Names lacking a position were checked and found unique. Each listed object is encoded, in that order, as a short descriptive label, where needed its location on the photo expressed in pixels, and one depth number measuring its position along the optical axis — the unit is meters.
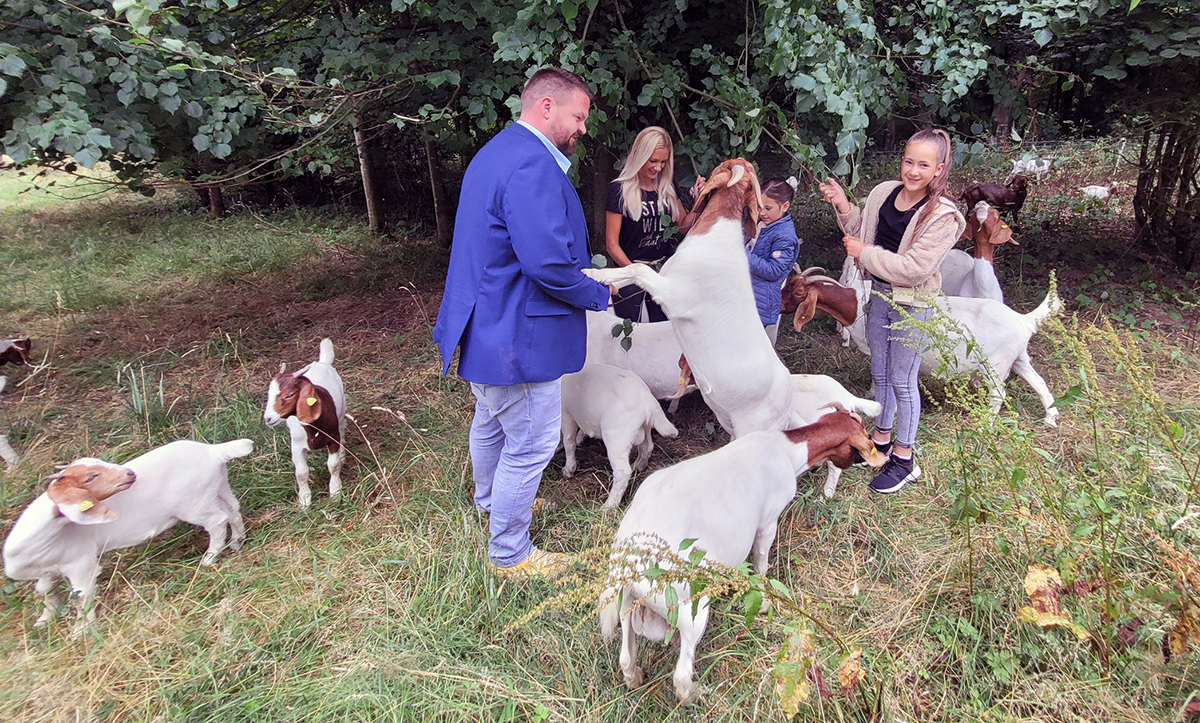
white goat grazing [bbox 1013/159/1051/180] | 8.51
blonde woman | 3.87
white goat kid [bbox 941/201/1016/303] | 4.62
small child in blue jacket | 3.94
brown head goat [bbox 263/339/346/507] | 3.37
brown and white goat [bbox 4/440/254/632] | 2.60
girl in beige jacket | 3.09
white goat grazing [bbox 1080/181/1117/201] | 9.36
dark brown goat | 5.25
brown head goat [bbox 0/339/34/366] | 4.86
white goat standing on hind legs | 2.85
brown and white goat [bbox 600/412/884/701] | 2.28
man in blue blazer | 2.49
